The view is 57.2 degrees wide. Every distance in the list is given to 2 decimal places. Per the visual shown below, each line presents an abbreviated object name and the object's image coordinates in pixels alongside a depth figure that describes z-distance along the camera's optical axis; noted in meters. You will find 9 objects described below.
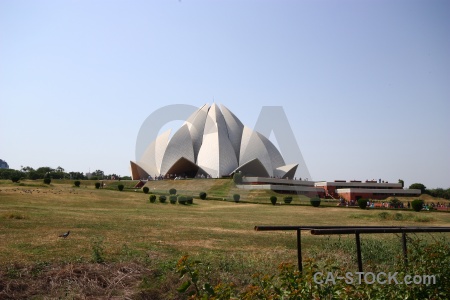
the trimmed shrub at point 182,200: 27.16
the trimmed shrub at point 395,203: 32.69
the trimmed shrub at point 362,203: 29.41
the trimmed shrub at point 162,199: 27.44
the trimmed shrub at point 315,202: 29.94
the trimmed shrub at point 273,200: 30.47
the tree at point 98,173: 73.96
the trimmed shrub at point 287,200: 31.89
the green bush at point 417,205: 28.41
